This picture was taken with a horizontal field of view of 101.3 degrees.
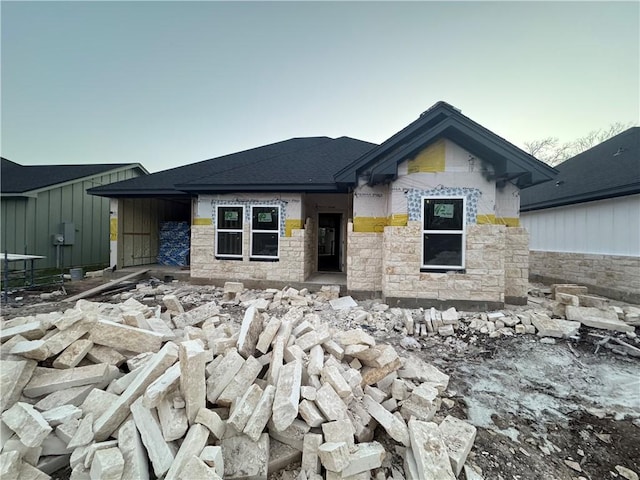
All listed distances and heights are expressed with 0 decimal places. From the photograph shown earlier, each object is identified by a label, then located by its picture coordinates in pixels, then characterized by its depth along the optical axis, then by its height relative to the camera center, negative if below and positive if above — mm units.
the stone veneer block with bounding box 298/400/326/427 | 2347 -1604
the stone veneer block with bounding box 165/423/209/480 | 1878 -1649
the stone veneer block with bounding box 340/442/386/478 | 2094 -1807
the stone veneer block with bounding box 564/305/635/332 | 5223 -1591
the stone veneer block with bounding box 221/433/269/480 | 2086 -1831
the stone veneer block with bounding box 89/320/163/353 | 3199 -1283
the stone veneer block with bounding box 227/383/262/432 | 2246 -1529
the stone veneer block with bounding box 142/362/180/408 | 2279 -1362
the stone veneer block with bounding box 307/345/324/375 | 2928 -1454
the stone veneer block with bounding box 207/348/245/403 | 2539 -1432
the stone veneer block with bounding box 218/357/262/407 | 2487 -1483
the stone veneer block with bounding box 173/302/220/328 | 4957 -1670
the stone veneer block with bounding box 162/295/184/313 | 5875 -1592
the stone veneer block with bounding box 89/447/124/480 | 1823 -1640
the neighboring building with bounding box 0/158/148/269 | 12227 +981
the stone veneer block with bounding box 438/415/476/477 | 2223 -1876
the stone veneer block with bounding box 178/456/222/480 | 1779 -1621
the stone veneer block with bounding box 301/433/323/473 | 2196 -1835
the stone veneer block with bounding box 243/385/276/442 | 2224 -1580
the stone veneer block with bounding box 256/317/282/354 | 3312 -1288
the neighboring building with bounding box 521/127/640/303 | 7742 +734
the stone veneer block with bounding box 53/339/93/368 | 2877 -1365
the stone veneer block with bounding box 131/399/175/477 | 1987 -1648
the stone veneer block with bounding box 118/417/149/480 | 1898 -1677
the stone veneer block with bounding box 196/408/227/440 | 2197 -1572
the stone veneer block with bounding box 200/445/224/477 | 1940 -1664
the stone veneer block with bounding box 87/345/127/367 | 3053 -1445
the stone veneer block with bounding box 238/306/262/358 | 3225 -1270
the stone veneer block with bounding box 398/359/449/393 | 3505 -1899
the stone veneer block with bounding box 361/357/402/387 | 3227 -1692
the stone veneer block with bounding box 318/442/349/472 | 2053 -1728
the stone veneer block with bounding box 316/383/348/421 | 2391 -1568
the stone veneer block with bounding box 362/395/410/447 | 2436 -1785
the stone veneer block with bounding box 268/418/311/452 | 2336 -1773
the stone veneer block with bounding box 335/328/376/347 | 3648 -1431
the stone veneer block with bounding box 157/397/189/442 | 2143 -1568
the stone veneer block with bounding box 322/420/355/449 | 2240 -1682
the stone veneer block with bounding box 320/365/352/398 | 2643 -1489
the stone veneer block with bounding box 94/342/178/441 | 2211 -1453
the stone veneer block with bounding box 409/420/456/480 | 2035 -1771
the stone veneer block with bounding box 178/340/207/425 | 2276 -1301
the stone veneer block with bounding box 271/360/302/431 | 2279 -1473
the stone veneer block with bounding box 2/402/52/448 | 2086 -1579
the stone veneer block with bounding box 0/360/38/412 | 2452 -1445
